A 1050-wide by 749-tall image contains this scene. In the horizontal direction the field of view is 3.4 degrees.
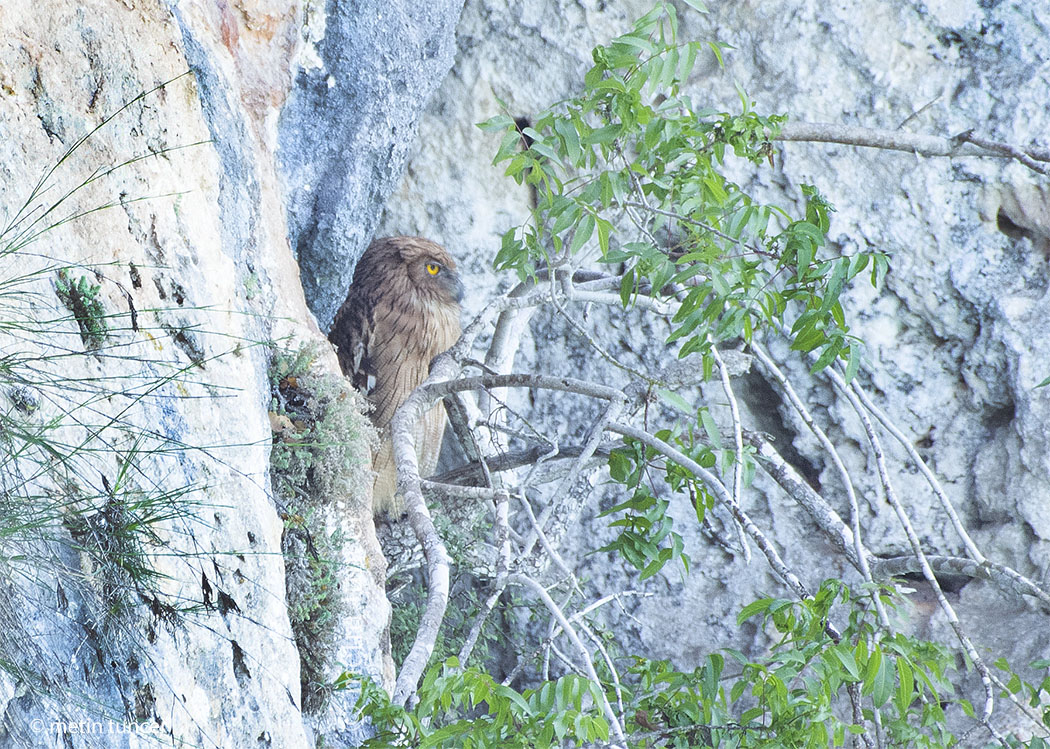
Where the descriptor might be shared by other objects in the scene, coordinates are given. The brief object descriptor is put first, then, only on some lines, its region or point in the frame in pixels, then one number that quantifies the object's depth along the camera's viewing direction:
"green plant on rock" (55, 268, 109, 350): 24.13
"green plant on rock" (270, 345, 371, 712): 26.97
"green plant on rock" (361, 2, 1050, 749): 25.47
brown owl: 27.51
